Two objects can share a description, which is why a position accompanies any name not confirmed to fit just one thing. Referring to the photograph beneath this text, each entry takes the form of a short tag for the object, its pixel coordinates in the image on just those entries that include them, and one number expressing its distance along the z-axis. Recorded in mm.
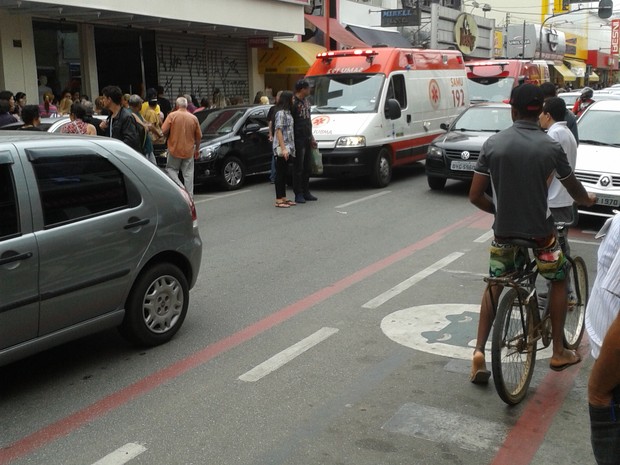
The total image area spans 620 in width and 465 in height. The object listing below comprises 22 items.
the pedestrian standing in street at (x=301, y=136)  11453
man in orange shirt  11242
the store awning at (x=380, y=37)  27688
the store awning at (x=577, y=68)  52709
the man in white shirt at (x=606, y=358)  2096
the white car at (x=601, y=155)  9055
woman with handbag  11156
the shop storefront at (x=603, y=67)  62062
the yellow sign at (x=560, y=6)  57438
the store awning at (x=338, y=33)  25386
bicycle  4172
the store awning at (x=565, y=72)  46706
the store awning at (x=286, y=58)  23562
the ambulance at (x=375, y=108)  12742
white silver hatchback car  4348
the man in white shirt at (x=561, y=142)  5547
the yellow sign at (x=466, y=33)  34812
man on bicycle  4262
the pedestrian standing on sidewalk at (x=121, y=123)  9578
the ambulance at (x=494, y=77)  20547
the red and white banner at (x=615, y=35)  66750
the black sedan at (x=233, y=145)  13211
